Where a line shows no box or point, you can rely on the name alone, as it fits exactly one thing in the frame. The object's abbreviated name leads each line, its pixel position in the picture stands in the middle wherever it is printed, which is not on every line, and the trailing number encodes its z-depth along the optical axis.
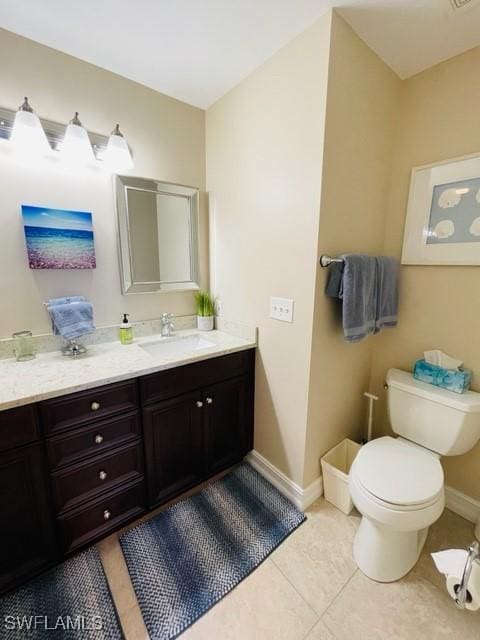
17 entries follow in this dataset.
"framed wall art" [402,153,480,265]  1.36
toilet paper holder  0.86
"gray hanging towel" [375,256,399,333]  1.49
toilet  1.10
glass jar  1.36
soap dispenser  1.65
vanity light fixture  1.27
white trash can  1.50
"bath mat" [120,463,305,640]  1.11
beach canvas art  1.38
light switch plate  1.47
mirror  1.67
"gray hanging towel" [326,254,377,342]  1.33
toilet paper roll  0.87
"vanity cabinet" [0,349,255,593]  1.07
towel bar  1.32
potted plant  1.98
